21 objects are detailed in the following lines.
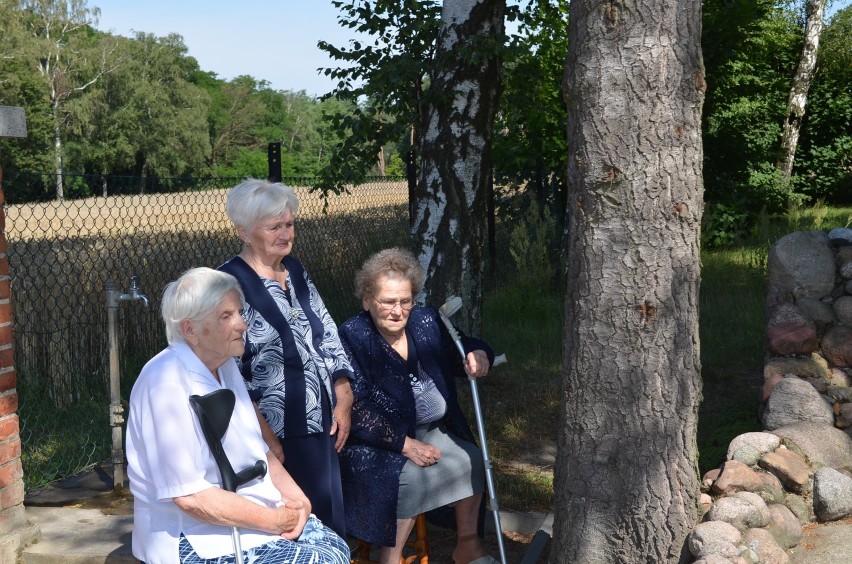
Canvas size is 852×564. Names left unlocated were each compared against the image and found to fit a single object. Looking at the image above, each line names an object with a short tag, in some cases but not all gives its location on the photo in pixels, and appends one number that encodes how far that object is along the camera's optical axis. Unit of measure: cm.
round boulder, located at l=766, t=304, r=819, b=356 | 595
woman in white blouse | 297
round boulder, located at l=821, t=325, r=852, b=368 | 593
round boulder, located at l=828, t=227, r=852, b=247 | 637
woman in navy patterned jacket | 381
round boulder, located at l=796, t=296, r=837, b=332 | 609
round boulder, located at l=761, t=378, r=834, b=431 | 550
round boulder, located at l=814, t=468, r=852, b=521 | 479
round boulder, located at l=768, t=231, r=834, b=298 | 618
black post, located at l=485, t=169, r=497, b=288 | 1201
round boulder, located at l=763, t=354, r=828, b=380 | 588
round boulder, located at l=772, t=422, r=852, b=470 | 506
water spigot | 484
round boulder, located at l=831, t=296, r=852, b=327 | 608
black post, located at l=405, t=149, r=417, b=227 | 1045
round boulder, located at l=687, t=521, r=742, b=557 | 372
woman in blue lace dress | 412
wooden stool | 429
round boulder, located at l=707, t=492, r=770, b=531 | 413
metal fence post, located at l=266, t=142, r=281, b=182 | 726
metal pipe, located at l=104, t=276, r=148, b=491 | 512
